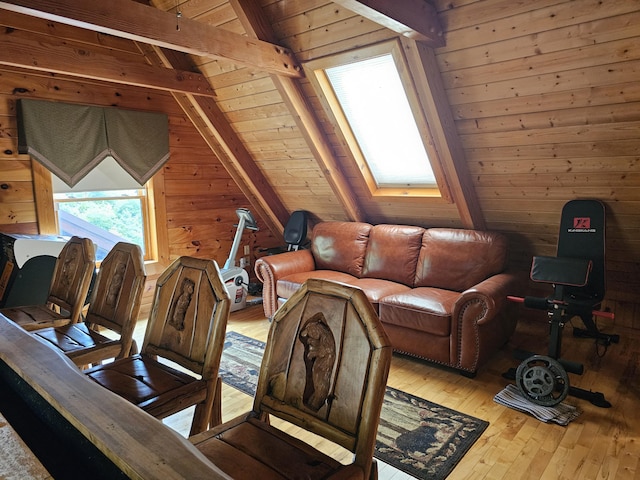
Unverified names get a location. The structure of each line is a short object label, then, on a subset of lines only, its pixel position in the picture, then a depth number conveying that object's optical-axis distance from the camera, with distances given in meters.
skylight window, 3.07
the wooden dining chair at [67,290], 2.46
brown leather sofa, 3.08
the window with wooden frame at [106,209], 4.02
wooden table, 0.72
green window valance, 3.59
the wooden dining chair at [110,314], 2.11
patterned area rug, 2.21
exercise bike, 4.52
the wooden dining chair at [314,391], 1.28
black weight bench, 2.69
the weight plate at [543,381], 2.62
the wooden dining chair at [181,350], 1.71
